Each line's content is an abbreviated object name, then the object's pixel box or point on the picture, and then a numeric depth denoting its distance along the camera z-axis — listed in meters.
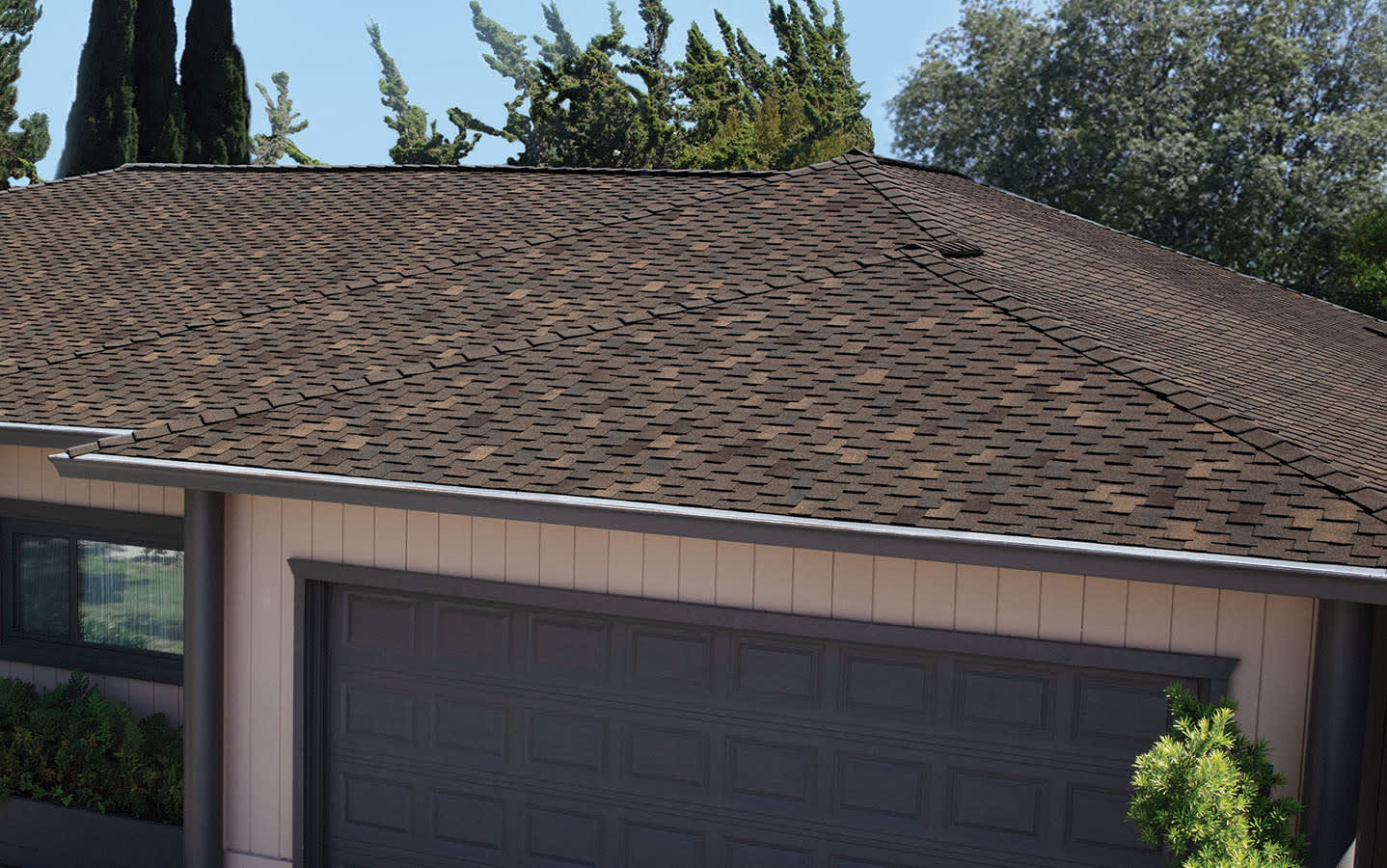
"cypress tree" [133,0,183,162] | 30.59
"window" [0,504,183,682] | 9.57
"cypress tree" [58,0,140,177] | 30.27
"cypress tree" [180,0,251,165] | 30.53
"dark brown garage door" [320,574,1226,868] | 7.12
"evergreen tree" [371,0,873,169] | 39.78
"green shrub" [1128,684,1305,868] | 5.39
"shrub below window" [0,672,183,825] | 9.07
